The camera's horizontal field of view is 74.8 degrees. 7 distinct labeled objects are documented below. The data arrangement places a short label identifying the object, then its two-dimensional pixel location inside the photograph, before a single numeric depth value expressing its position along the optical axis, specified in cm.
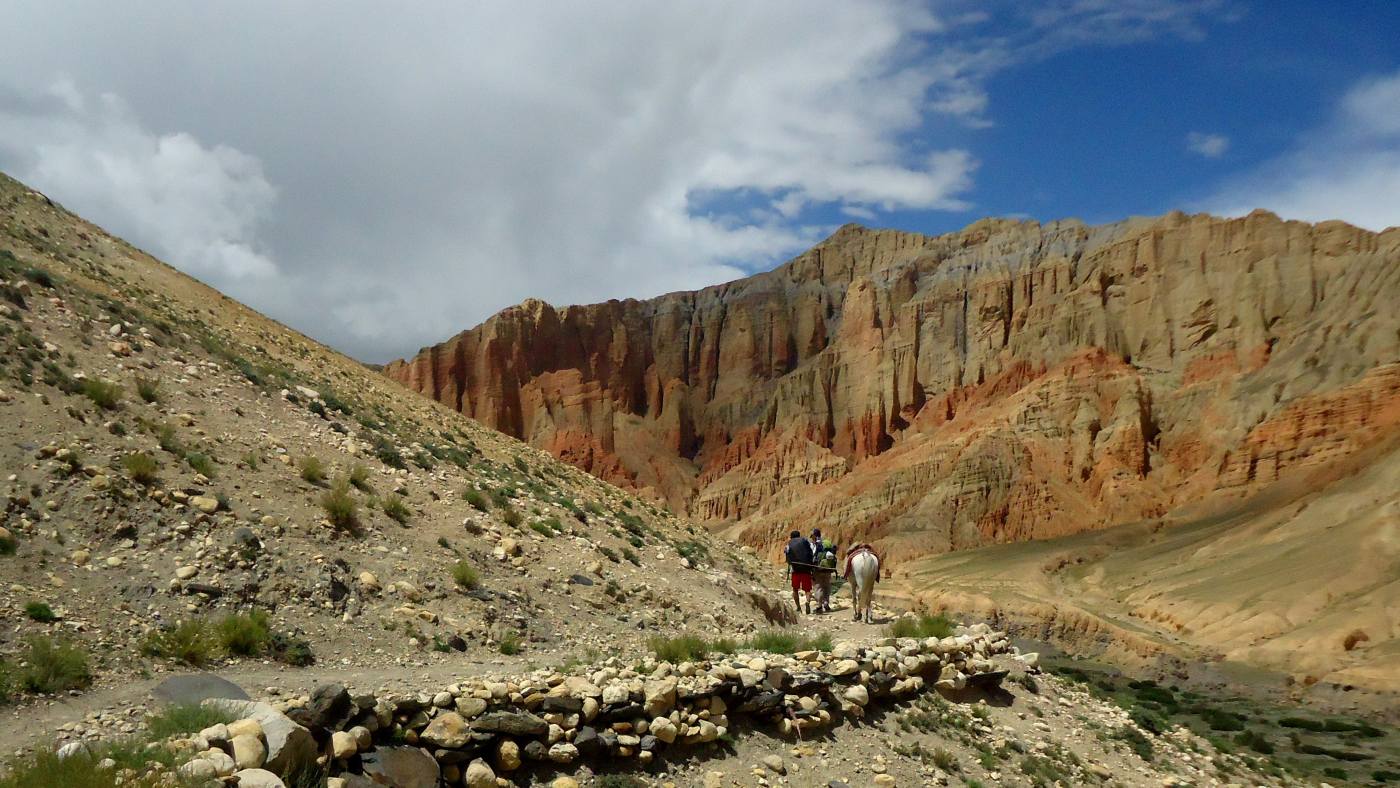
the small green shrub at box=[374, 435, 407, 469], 1833
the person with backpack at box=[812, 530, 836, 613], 2059
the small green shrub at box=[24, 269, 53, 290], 1838
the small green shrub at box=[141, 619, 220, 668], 996
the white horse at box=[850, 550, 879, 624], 1900
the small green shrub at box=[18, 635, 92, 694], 848
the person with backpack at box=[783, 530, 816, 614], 2006
